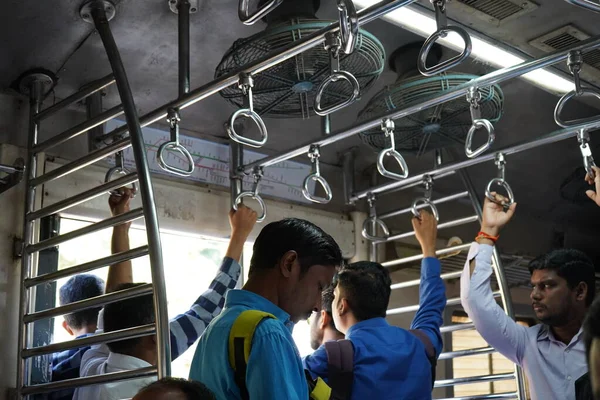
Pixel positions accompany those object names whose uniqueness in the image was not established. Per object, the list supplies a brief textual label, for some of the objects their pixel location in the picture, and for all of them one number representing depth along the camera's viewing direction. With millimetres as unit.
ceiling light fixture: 3223
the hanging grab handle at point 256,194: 4000
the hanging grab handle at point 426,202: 4316
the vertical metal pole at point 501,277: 4410
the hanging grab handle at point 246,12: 2514
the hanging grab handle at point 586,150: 3475
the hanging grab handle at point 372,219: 4717
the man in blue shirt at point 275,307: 2145
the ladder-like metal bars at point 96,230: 2922
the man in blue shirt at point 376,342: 3279
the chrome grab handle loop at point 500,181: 3783
